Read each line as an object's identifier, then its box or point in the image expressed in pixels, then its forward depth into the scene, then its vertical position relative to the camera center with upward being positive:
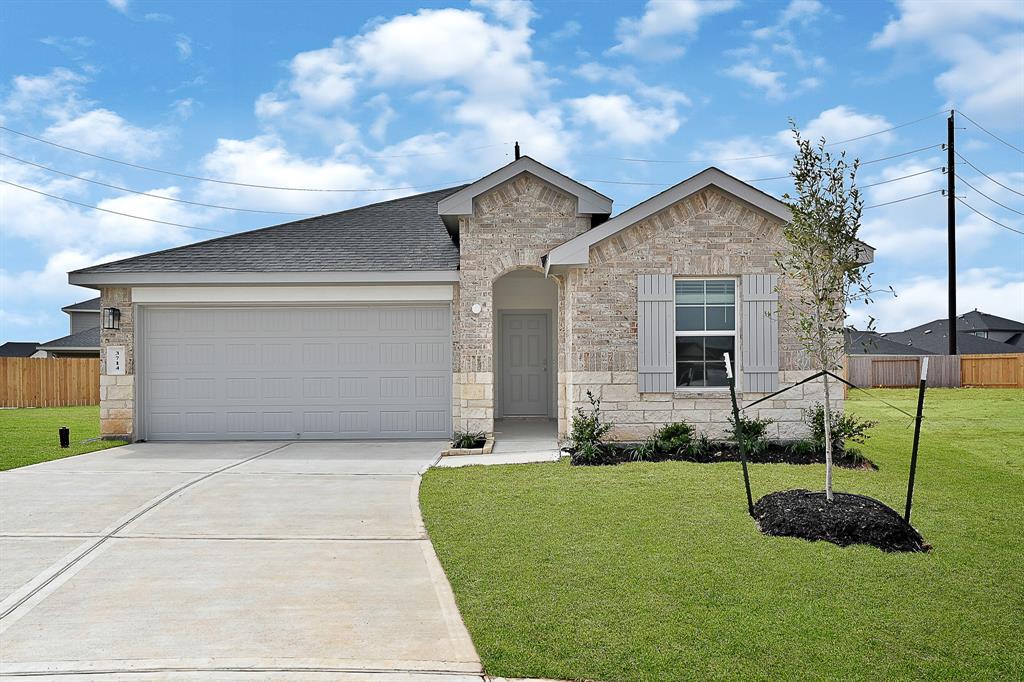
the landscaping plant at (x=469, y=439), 12.60 -1.75
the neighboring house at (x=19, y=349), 41.72 -0.69
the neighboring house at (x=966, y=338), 38.56 -0.28
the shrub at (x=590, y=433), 10.71 -1.45
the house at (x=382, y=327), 11.53 +0.14
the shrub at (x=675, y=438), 11.07 -1.51
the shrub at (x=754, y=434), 11.05 -1.47
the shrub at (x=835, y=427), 10.67 -1.34
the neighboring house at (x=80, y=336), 33.69 +0.01
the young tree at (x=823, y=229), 7.38 +1.01
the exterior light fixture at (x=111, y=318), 13.66 +0.32
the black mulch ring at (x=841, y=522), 6.56 -1.68
